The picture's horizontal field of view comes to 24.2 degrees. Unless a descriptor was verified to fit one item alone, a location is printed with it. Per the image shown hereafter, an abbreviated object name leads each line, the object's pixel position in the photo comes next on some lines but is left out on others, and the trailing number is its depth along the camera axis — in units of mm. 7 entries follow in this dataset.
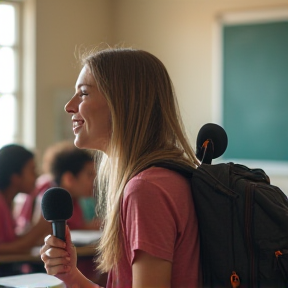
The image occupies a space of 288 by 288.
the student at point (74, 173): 4035
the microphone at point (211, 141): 1430
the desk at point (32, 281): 1293
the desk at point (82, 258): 3275
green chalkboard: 5898
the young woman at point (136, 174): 1224
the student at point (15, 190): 3631
